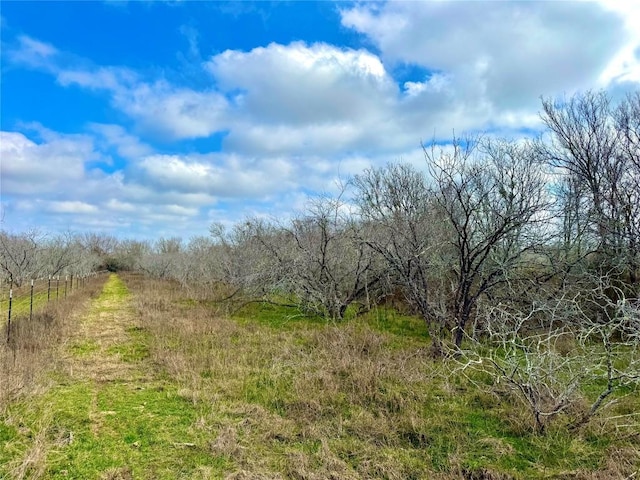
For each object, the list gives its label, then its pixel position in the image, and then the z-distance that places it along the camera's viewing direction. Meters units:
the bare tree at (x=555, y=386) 3.95
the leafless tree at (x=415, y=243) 8.30
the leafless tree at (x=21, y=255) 20.44
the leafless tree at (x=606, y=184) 10.33
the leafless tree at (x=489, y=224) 7.26
